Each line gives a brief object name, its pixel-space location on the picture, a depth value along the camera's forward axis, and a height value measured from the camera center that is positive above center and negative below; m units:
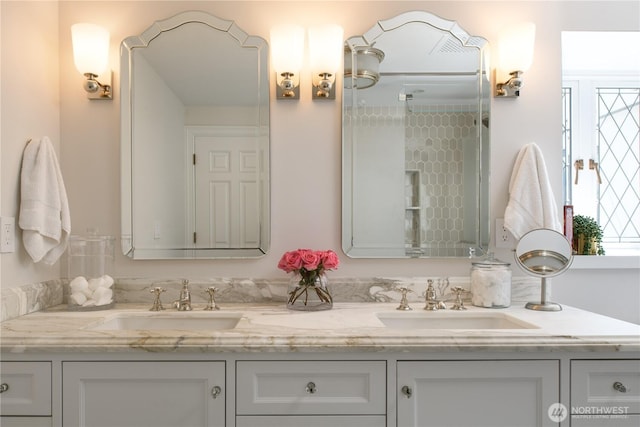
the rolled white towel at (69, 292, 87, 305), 1.64 -0.32
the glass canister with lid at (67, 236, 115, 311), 1.65 -0.24
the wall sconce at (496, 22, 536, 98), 1.74 +0.63
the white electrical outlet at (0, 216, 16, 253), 1.47 -0.07
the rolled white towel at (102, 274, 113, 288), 1.68 -0.26
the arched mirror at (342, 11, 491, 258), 1.82 +0.27
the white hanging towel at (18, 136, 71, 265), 1.55 +0.03
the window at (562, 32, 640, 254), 2.21 +0.32
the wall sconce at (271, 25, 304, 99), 1.74 +0.63
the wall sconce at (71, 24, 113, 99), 1.71 +0.63
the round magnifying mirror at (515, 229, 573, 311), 1.67 -0.17
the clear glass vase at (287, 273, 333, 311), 1.65 -0.31
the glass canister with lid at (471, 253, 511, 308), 1.68 -0.28
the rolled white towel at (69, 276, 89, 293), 1.64 -0.27
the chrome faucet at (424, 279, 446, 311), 1.66 -0.34
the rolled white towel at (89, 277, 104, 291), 1.66 -0.27
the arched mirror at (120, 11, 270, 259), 1.79 +0.29
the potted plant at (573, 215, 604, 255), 1.98 -0.11
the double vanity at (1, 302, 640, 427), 1.24 -0.48
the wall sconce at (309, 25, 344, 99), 1.73 +0.63
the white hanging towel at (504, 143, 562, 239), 1.76 +0.04
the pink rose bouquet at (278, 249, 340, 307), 1.62 -0.21
